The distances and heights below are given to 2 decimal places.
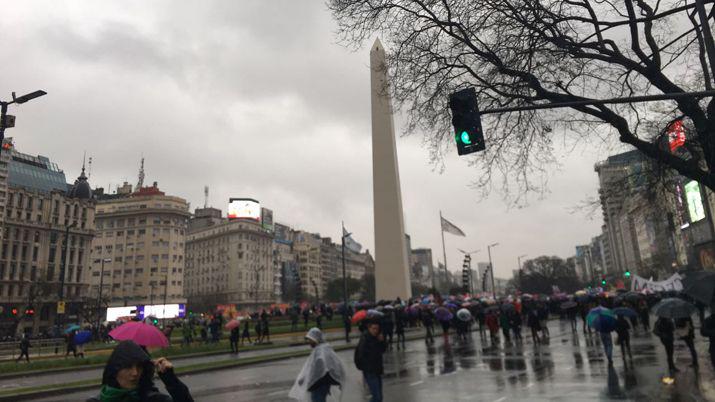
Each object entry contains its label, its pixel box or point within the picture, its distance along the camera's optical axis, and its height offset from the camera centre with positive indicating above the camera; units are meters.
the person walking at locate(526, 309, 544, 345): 22.26 -0.99
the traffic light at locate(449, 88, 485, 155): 8.72 +3.20
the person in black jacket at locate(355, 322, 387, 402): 7.93 -0.78
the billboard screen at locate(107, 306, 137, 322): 78.25 +1.58
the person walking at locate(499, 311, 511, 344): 23.80 -1.02
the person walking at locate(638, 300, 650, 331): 27.42 -1.03
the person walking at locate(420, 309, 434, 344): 25.74 -1.08
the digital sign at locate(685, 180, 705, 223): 55.42 +10.14
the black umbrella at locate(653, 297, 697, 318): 11.74 -0.33
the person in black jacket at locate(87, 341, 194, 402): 3.32 -0.38
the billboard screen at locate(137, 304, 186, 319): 82.94 +1.71
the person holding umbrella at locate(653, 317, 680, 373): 11.99 -0.90
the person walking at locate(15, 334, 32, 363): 24.88 -0.96
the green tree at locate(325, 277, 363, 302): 124.06 +5.55
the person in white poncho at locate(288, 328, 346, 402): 6.65 -0.84
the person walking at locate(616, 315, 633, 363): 14.41 -0.92
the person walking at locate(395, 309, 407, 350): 24.79 -0.82
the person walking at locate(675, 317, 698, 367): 12.09 -0.88
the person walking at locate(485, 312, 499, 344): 24.90 -1.08
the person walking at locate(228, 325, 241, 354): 25.45 -0.97
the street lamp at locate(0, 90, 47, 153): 13.87 +6.20
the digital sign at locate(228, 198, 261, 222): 120.75 +25.68
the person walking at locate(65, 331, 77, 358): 27.49 -0.86
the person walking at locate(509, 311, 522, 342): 24.25 -1.00
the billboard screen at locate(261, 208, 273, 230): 152.12 +29.57
